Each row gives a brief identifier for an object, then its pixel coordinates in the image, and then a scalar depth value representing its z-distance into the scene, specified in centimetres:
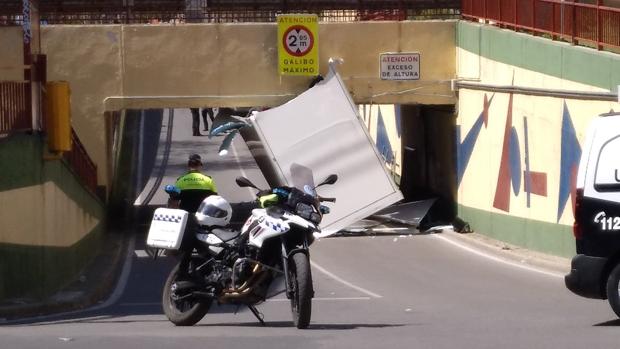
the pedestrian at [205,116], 4638
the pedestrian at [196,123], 4528
